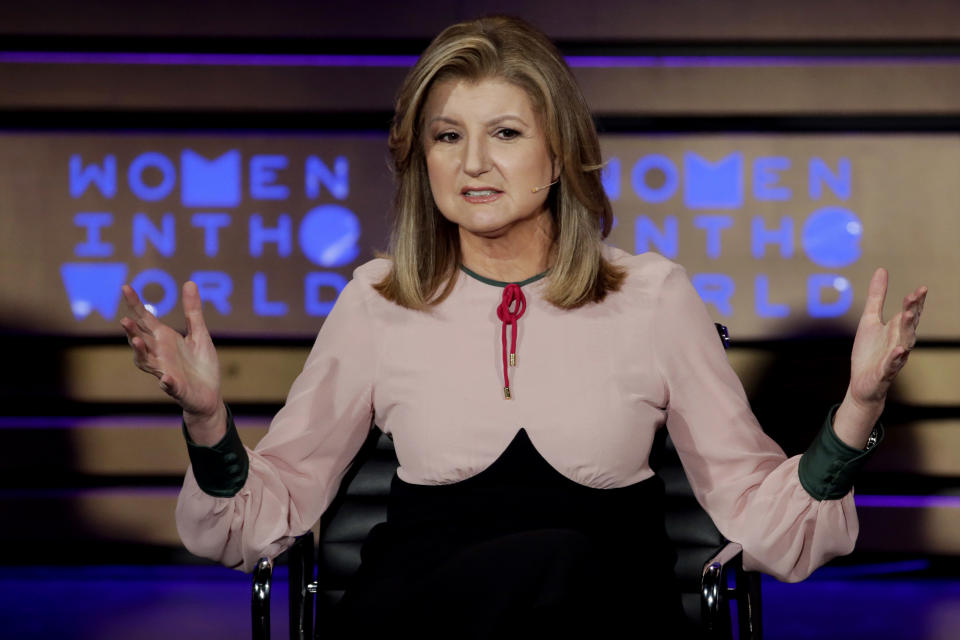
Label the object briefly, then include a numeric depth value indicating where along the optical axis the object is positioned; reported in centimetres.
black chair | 508
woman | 499
